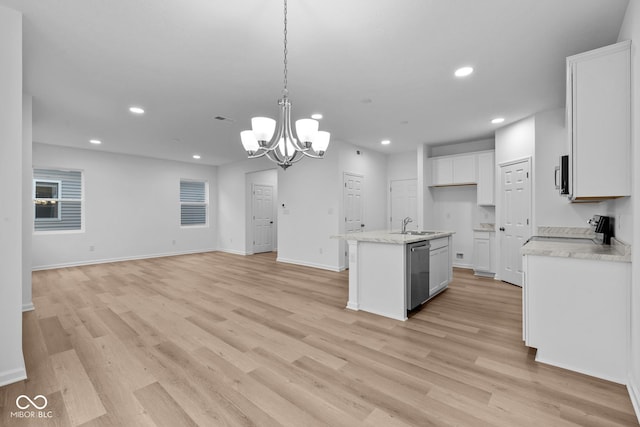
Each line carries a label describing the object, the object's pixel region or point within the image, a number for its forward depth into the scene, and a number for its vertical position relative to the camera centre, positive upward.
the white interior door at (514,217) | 4.53 -0.07
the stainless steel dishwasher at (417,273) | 3.29 -0.71
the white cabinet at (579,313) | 2.02 -0.75
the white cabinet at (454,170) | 5.76 +0.89
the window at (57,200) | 6.15 +0.32
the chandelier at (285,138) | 2.31 +0.65
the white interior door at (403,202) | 6.82 +0.27
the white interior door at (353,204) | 6.02 +0.20
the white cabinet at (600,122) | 2.04 +0.66
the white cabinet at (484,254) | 5.38 -0.77
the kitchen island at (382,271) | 3.26 -0.70
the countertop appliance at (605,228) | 2.77 -0.15
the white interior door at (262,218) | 8.44 -0.13
